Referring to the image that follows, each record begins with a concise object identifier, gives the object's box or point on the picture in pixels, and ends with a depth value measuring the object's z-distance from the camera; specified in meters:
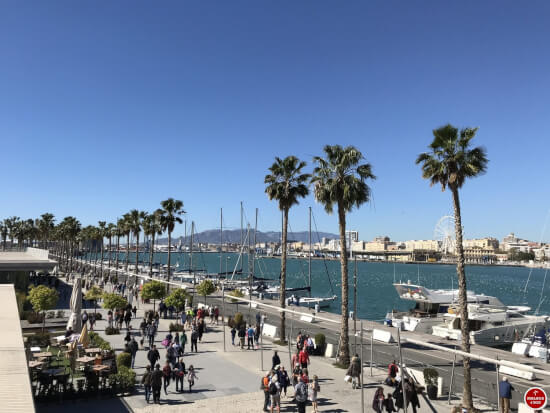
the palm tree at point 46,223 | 116.06
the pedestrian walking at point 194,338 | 25.55
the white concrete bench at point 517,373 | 21.22
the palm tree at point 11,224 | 141.59
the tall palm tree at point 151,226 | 66.82
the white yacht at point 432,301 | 47.44
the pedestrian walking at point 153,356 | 18.78
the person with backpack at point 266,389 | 15.56
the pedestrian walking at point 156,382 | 15.95
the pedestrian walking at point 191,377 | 18.04
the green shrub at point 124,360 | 20.02
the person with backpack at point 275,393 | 15.09
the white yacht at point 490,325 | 36.38
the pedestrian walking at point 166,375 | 17.44
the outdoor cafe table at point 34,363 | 17.17
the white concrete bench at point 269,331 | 30.34
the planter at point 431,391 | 18.33
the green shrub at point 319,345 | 25.83
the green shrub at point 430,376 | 18.38
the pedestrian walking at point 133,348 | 20.81
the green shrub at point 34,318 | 33.22
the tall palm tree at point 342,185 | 23.17
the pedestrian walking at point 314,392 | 15.46
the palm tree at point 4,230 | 146.96
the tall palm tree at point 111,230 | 90.06
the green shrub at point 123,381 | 17.31
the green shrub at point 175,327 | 30.98
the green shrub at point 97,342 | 22.71
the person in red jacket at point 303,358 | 20.06
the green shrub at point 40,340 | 24.91
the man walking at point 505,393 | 14.86
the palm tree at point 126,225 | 75.75
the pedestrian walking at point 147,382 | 16.16
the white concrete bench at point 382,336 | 28.83
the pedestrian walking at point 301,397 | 14.68
